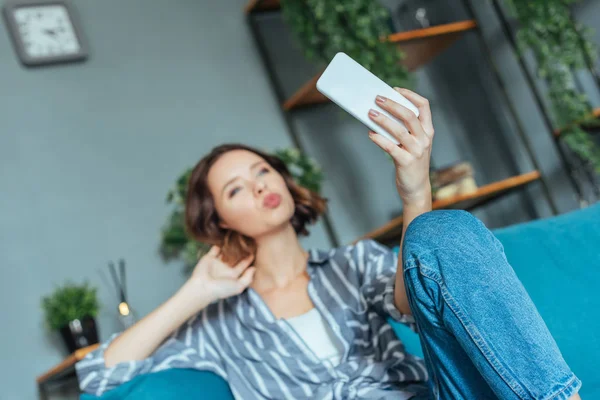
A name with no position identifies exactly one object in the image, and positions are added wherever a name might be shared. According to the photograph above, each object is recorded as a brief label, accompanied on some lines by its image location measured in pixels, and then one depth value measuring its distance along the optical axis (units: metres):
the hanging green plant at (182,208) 2.50
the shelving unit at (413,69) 2.56
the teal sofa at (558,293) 1.29
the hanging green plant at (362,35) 2.51
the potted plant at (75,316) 2.27
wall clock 2.65
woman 0.99
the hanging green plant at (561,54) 2.27
